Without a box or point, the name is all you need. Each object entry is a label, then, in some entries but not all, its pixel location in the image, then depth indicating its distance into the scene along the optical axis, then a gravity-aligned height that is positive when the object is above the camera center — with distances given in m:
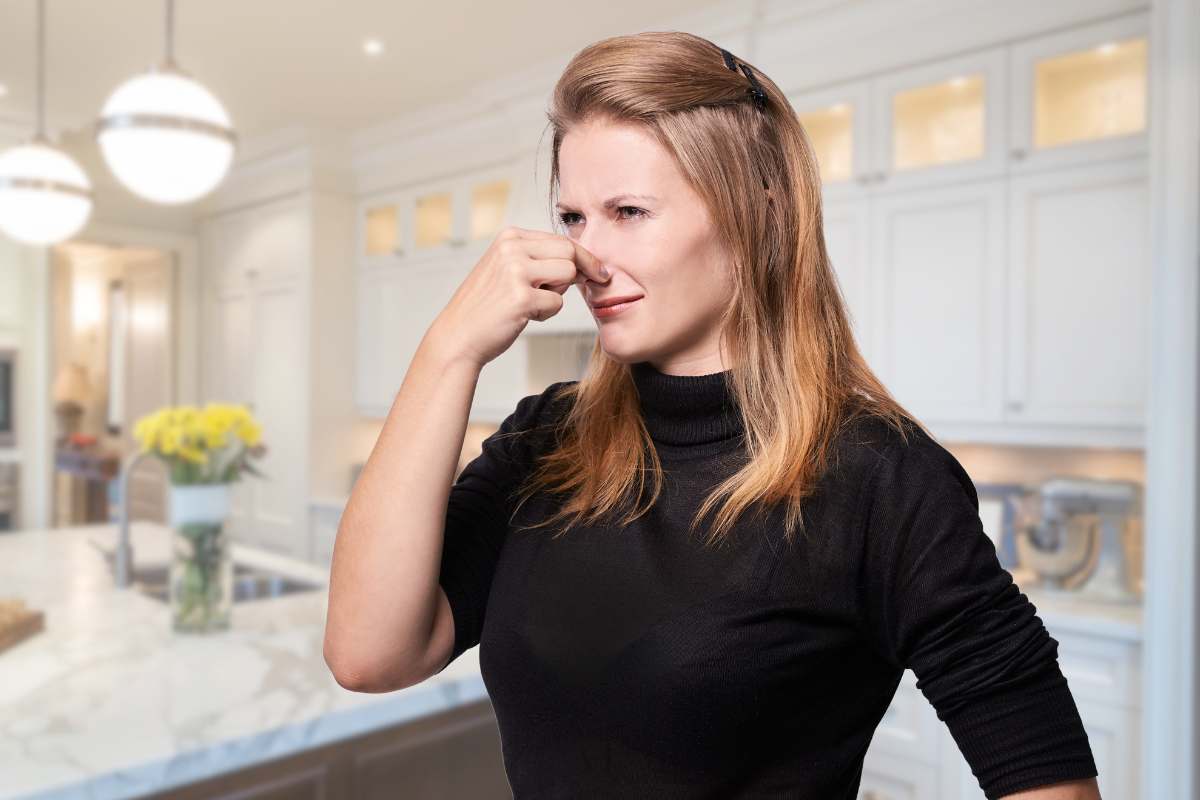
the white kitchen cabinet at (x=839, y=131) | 2.88 +0.85
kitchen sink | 2.81 -0.61
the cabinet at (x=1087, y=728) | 2.24 -0.88
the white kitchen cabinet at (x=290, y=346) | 4.78 +0.21
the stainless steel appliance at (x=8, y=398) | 4.60 -0.08
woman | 0.69 -0.11
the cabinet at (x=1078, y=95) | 2.43 +0.81
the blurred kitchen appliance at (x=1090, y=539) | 2.49 -0.39
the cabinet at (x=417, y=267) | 4.22 +0.59
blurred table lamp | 7.58 -0.10
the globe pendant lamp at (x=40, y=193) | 2.45 +0.51
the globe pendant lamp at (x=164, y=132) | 1.98 +0.54
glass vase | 2.00 -0.39
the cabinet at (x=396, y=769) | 1.47 -0.65
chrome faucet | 2.53 -0.46
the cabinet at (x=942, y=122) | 2.61 +0.81
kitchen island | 1.32 -0.53
